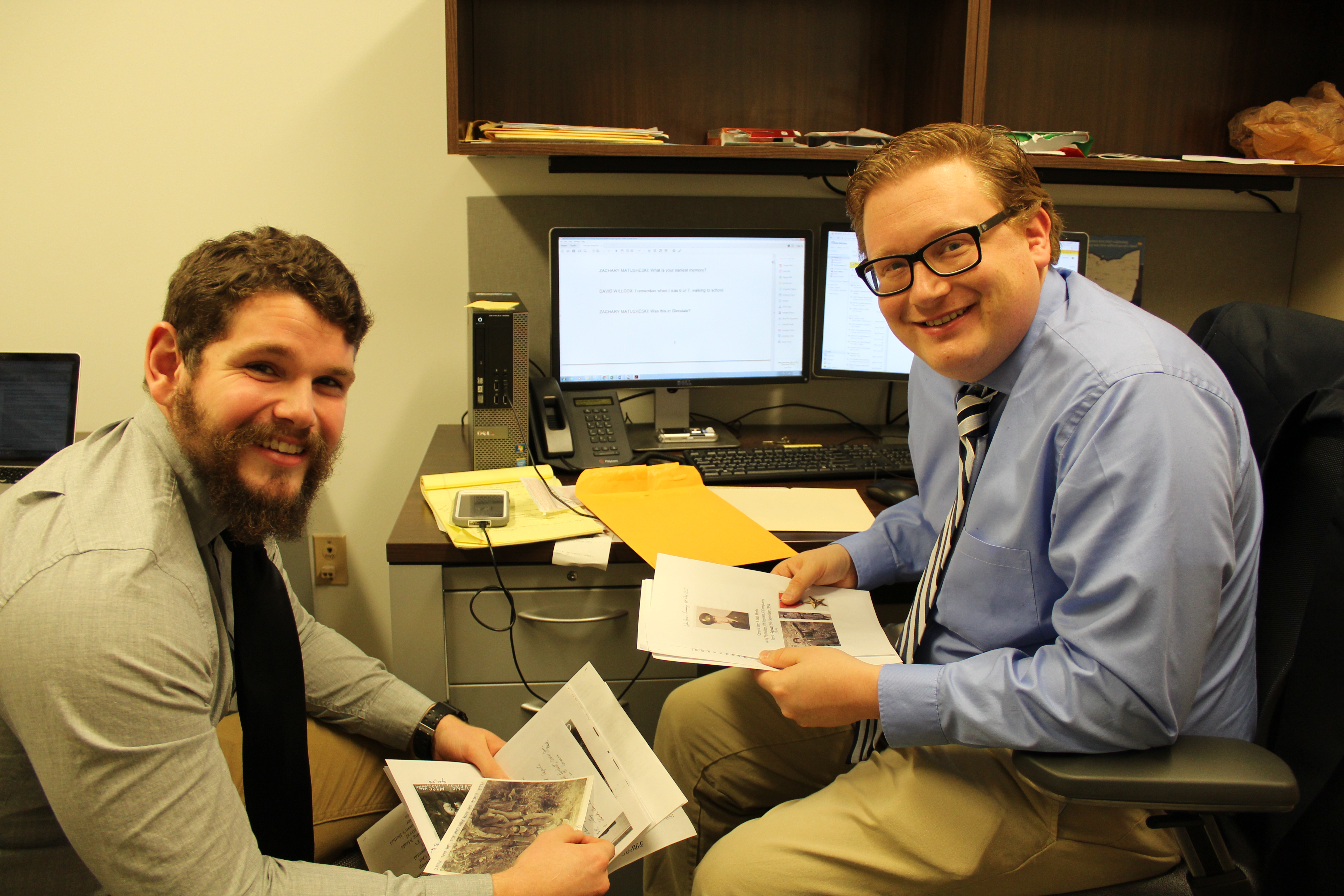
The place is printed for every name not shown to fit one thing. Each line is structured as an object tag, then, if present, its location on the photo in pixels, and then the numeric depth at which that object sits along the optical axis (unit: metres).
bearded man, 0.70
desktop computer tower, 1.51
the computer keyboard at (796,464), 1.55
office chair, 0.79
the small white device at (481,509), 1.28
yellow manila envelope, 1.26
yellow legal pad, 1.26
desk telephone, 1.59
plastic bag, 1.69
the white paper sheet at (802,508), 1.35
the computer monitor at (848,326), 1.75
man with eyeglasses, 0.82
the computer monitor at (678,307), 1.69
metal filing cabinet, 1.29
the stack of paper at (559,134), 1.51
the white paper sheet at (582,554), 1.24
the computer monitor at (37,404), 1.52
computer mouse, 1.45
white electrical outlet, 2.00
